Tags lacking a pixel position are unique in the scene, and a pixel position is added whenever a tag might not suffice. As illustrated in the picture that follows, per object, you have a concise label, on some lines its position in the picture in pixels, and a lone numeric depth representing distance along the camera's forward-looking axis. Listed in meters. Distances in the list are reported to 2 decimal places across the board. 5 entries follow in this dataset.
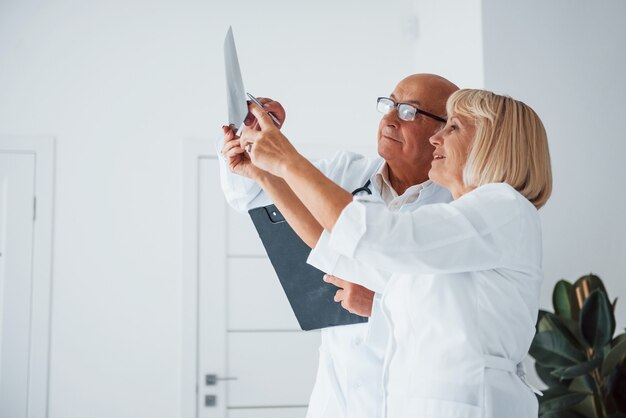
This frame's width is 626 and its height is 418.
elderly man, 1.37
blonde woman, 0.98
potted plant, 2.31
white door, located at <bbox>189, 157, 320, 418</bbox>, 3.27
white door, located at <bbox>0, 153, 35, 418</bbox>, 3.13
